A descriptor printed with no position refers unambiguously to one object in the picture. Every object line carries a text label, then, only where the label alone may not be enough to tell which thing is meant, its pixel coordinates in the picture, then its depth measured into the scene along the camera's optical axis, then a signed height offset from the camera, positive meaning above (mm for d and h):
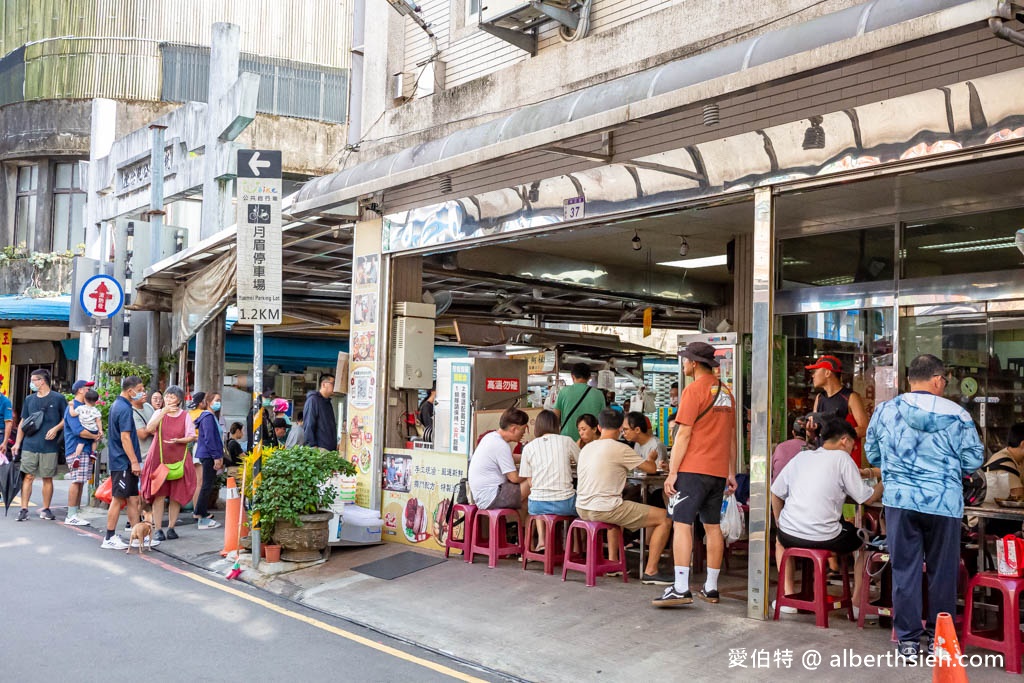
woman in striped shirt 8969 -779
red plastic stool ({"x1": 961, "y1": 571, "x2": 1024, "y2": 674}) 5867 -1367
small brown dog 10805 -1607
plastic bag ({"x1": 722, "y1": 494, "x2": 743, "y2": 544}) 8047 -1031
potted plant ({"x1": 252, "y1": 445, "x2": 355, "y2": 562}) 9609 -1110
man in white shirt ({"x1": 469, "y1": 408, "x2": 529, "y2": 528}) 9430 -802
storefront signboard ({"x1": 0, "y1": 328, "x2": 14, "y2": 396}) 23578 +682
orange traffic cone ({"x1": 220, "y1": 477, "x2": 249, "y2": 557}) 10297 -1336
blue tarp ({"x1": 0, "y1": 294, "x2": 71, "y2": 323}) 20656 +1467
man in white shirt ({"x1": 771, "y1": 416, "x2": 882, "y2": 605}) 7023 -714
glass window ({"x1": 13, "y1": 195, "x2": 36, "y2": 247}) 27016 +4434
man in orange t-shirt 7637 -524
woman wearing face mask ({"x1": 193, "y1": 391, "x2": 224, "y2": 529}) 12797 -855
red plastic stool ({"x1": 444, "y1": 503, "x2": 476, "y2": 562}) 9680 -1391
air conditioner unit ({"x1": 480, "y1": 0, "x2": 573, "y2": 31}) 10109 +3882
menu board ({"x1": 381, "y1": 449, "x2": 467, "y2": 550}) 10289 -1141
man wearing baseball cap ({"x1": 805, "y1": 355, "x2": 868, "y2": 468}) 8688 -44
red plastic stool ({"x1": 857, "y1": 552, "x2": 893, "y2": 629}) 6934 -1392
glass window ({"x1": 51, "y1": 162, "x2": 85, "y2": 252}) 26625 +4647
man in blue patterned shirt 6086 -628
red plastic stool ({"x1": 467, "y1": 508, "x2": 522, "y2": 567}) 9406 -1441
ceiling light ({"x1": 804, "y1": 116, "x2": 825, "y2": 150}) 7031 +1812
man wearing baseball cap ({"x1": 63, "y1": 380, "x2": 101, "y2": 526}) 13000 -912
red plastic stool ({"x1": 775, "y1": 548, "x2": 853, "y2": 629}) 6934 -1412
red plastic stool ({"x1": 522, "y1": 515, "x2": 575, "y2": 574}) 8938 -1429
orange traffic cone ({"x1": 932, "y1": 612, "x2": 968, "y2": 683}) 4320 -1127
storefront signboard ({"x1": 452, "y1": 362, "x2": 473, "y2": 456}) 10617 -232
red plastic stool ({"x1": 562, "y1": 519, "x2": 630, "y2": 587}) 8461 -1459
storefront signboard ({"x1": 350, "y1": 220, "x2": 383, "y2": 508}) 11367 +299
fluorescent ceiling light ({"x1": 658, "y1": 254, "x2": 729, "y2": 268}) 13994 +1852
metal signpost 9758 +1325
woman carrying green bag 11305 -869
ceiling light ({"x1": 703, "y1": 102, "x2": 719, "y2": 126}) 7641 +2113
